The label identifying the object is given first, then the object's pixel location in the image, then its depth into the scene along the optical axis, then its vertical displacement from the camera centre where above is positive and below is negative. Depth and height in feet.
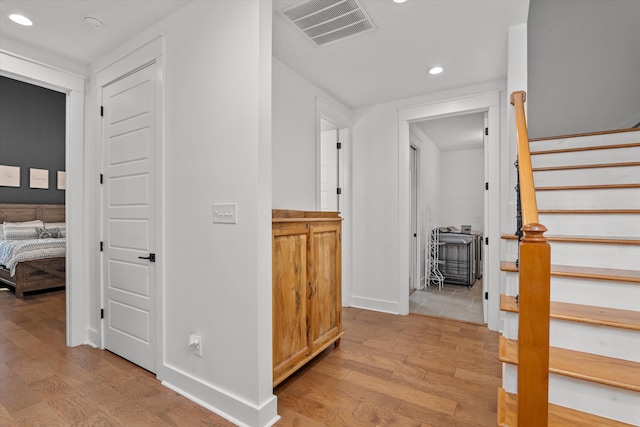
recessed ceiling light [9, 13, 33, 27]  7.08 +4.53
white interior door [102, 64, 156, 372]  7.66 -0.17
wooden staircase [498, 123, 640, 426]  4.49 -1.30
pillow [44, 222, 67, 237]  18.79 -0.92
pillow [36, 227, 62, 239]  17.75 -1.31
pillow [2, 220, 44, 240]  16.80 -1.12
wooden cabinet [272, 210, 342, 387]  6.70 -1.90
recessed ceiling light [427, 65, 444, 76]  9.82 +4.65
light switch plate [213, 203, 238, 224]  5.99 -0.04
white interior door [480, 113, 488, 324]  11.00 -0.24
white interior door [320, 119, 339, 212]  13.57 +1.83
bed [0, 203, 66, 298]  14.48 -3.01
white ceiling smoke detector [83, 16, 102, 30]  7.18 +4.53
